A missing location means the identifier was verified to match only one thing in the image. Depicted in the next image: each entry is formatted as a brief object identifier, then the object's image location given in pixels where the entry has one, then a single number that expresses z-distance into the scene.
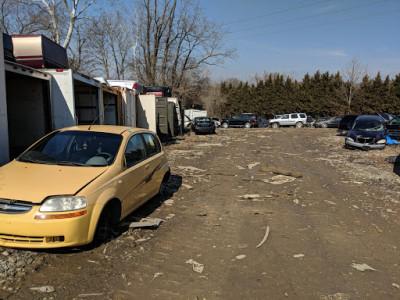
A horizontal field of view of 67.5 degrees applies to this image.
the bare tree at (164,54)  36.69
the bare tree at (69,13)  21.31
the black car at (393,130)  16.78
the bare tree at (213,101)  51.44
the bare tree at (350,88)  42.03
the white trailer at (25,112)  8.05
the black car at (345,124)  24.23
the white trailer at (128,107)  12.76
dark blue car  14.70
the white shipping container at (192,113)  33.59
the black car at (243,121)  34.84
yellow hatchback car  3.35
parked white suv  35.81
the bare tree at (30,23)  23.80
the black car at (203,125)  24.05
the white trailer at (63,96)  7.36
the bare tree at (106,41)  36.00
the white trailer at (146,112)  15.14
